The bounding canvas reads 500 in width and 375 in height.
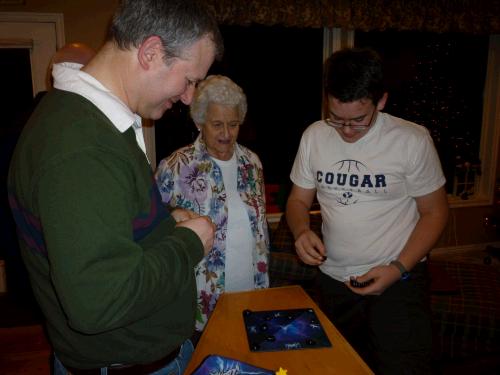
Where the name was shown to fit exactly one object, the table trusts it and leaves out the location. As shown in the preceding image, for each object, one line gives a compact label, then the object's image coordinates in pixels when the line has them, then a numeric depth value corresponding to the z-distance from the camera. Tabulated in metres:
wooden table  1.03
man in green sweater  0.65
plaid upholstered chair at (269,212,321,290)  3.01
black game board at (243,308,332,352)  1.11
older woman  1.80
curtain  3.04
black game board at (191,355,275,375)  0.94
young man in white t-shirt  1.42
